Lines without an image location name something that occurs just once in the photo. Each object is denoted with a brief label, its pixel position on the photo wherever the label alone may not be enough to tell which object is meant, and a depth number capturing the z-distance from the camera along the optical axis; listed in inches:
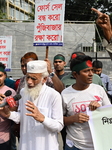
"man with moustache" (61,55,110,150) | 98.2
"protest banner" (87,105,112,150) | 98.8
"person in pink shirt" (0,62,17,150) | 113.5
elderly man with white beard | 93.6
